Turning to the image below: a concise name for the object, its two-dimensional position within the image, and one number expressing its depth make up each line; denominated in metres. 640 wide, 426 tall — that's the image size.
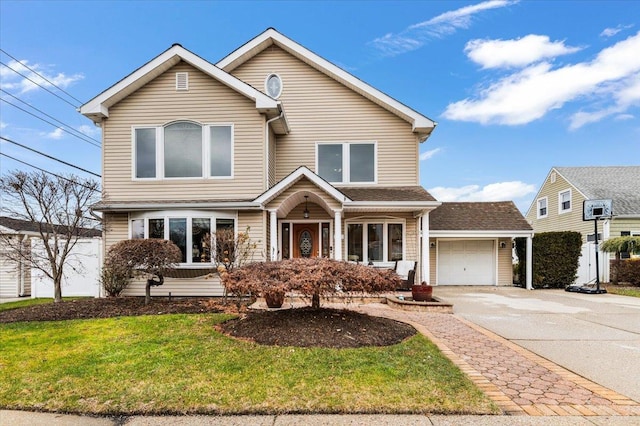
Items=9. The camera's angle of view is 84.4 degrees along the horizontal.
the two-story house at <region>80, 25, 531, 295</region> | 10.83
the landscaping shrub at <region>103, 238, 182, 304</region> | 8.70
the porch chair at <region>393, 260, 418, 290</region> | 11.16
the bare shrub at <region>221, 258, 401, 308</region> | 5.72
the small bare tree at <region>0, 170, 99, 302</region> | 9.28
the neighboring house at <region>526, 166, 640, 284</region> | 16.56
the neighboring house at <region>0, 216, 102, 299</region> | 12.65
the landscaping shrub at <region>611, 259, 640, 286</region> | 14.43
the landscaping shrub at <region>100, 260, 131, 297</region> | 10.44
